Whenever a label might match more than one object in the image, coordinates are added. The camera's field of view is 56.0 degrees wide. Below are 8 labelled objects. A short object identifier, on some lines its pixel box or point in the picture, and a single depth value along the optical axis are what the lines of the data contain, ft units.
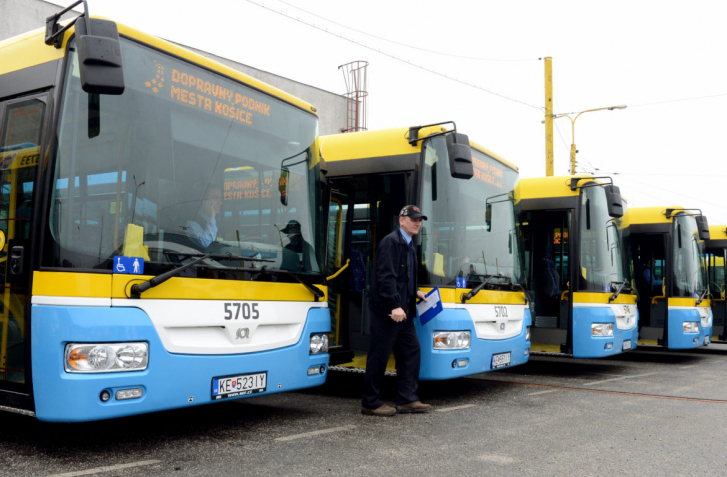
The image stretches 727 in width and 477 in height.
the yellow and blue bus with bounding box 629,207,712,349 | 40.73
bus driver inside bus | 16.33
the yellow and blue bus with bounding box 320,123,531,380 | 23.43
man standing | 21.68
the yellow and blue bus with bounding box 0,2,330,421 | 14.17
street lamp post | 67.77
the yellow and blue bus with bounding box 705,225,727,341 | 48.19
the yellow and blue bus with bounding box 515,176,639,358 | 32.35
